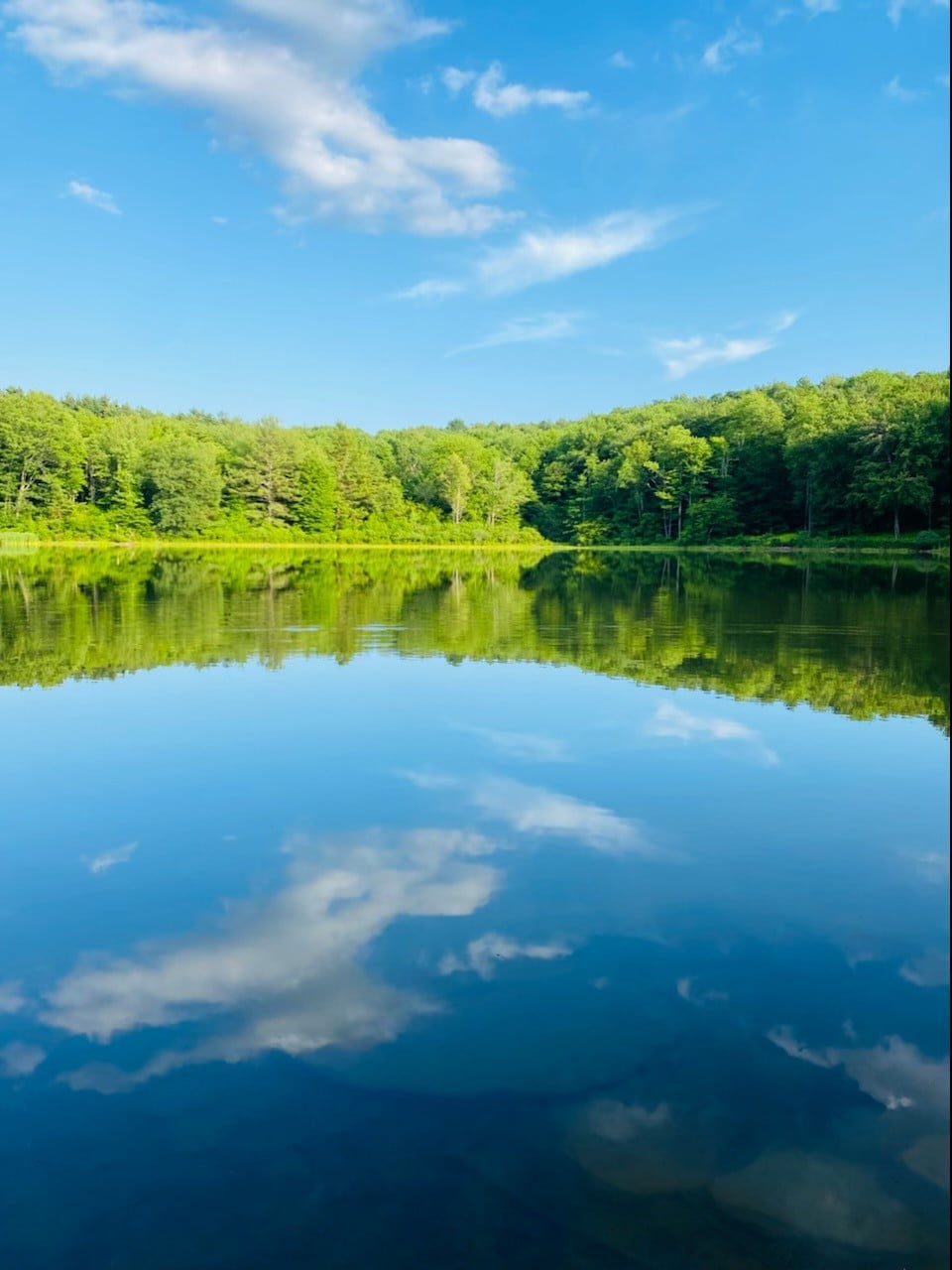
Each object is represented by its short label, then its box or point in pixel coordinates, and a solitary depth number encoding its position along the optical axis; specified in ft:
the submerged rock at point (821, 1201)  11.09
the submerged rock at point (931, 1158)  11.78
